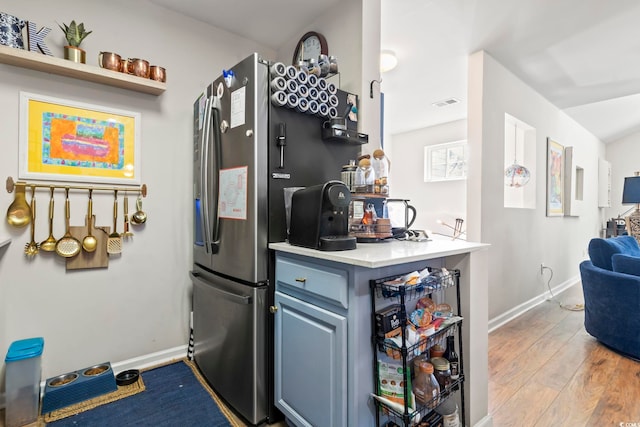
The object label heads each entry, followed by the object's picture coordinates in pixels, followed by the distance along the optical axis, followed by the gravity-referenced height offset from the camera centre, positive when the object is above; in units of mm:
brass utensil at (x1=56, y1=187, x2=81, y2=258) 1828 -206
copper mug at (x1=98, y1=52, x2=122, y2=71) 1866 +912
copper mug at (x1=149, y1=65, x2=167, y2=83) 2037 +909
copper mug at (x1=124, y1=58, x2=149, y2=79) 1971 +919
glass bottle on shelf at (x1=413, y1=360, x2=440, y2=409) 1265 -743
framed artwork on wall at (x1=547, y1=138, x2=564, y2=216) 4020 +454
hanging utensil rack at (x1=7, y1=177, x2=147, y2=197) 1703 +140
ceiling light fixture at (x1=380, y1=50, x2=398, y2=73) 3006 +1519
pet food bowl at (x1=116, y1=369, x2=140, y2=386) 1894 -1053
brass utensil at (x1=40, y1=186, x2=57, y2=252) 1793 -188
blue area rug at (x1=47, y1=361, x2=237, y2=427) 1567 -1086
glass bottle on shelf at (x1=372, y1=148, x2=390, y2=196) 1614 +224
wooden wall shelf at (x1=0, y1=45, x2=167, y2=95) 1618 +806
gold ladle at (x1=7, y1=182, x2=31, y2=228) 1699 -5
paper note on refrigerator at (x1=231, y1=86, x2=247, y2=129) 1546 +534
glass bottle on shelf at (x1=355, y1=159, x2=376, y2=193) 1595 +165
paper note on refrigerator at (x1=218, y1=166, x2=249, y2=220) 1536 +87
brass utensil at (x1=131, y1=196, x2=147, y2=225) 2078 -44
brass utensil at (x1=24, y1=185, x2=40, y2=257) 1750 -158
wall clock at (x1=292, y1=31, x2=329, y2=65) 2257 +1259
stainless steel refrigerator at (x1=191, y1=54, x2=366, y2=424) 1488 +54
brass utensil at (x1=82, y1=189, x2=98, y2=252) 1907 -180
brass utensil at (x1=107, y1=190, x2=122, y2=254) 1994 -193
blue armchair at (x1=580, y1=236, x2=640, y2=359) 2305 -677
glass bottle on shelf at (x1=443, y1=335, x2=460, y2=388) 1388 -683
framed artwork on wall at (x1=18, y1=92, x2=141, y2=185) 1748 +417
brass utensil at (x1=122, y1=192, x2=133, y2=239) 2051 -77
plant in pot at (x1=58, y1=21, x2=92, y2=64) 1778 +994
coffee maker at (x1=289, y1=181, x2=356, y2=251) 1271 -35
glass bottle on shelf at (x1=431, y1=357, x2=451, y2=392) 1350 -718
